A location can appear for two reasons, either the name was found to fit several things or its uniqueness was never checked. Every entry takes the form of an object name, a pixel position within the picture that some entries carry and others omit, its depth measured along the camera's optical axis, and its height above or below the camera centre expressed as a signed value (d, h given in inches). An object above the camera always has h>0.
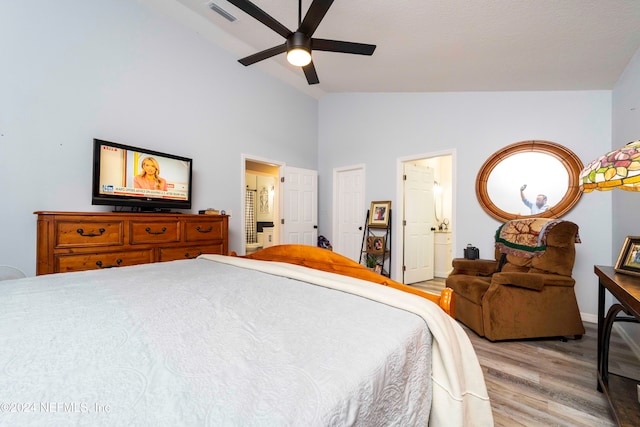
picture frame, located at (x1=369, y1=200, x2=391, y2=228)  174.9 +0.7
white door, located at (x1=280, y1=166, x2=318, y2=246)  183.9 +5.0
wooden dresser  80.3 -9.4
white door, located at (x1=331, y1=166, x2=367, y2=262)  193.1 +2.6
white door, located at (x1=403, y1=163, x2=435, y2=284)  179.0 -5.7
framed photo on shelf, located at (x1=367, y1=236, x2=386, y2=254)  174.9 -19.2
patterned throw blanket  105.2 -8.0
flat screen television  97.9 +13.5
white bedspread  35.9 -21.0
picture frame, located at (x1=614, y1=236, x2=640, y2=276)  61.3 -9.3
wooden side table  52.2 -32.1
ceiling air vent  121.4 +91.7
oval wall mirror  122.6 +17.0
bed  19.3 -13.3
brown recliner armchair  97.3 -30.3
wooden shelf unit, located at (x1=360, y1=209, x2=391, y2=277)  175.8 -22.2
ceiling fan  76.7 +57.0
